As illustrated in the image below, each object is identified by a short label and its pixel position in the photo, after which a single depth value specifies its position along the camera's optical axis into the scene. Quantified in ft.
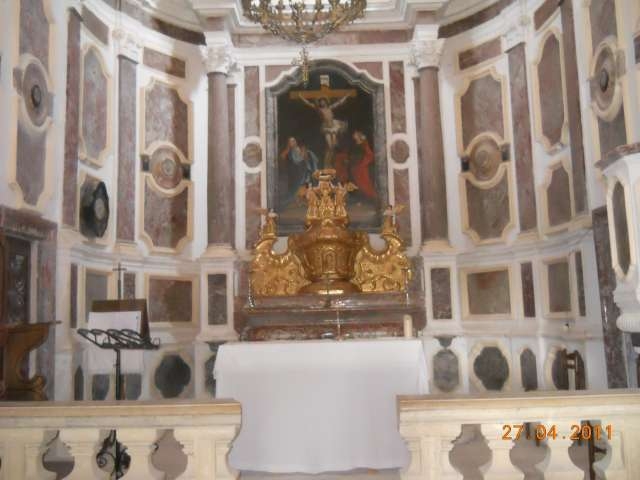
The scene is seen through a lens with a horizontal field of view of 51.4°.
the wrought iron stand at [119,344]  15.19
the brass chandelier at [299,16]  23.85
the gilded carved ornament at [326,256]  33.19
